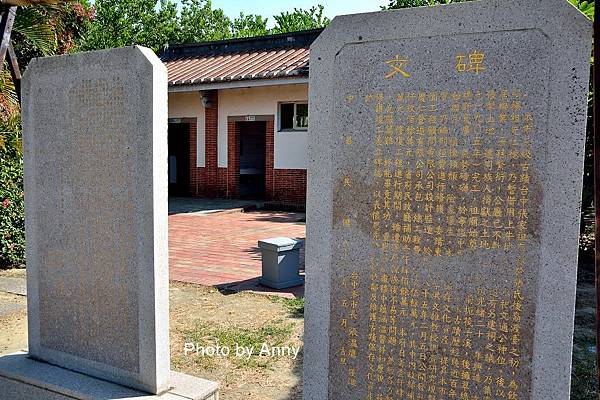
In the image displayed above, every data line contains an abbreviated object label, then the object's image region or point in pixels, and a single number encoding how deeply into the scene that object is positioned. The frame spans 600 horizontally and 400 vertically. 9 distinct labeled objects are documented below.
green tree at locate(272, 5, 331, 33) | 38.39
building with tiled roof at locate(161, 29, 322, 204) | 13.89
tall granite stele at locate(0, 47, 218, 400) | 3.19
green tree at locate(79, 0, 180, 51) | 33.56
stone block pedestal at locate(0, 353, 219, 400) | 3.23
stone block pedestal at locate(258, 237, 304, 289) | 6.17
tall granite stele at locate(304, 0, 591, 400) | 2.25
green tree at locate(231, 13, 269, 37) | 40.91
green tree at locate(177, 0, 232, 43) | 35.44
